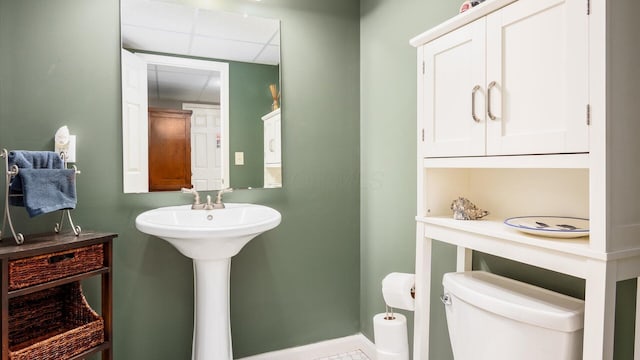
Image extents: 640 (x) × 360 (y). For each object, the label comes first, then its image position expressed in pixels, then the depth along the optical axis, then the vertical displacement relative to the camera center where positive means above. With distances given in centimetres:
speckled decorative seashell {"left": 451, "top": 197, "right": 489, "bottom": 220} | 147 -14
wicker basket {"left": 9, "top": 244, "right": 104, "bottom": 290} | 136 -35
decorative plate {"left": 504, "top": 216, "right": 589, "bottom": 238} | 108 -16
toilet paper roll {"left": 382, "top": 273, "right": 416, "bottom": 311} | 167 -52
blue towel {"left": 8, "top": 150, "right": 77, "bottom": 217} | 146 -4
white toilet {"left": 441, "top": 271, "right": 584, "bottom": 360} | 106 -44
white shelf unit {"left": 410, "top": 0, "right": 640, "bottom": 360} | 94 +7
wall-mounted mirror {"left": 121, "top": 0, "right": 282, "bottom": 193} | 196 +41
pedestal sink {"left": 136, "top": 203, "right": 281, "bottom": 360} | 156 -30
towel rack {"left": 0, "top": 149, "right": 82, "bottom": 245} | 145 -2
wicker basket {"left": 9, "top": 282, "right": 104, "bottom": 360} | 146 -64
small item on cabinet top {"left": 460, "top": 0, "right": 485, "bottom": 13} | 138 +61
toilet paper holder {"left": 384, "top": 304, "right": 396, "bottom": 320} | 172 -64
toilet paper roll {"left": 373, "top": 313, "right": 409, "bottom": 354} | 166 -72
